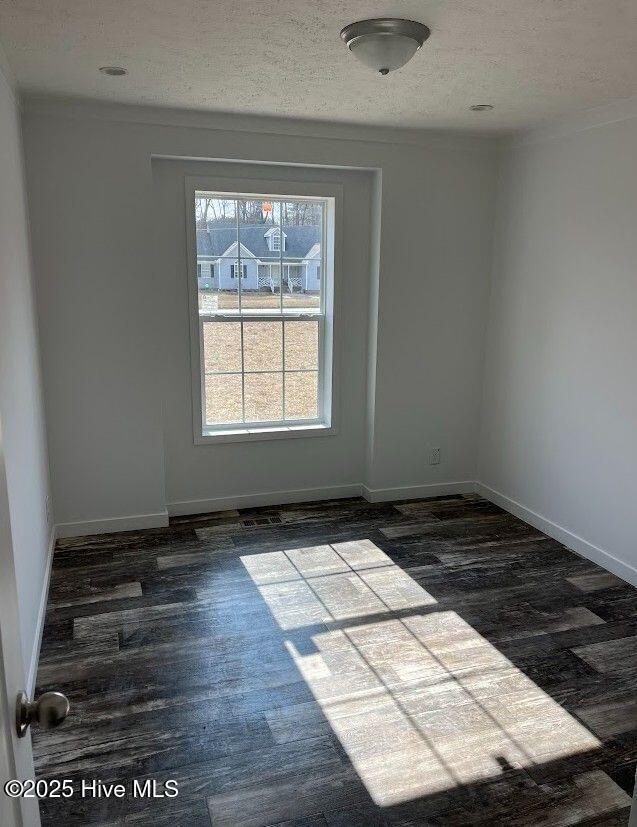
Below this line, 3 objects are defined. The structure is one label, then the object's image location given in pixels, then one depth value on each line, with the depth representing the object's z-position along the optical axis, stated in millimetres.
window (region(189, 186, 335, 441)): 4328
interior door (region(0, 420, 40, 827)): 986
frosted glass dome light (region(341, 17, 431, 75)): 2379
